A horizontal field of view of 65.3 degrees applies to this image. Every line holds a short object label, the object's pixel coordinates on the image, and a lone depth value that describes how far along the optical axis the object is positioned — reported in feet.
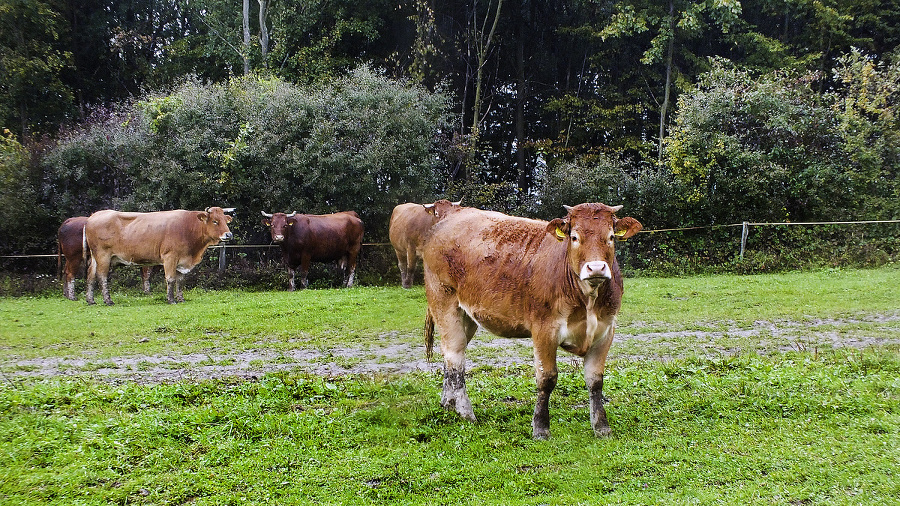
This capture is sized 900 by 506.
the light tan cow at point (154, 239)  55.57
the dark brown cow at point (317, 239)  65.87
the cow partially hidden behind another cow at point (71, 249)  55.31
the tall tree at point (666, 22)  83.82
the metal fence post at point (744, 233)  66.95
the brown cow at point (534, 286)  18.56
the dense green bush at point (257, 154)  66.28
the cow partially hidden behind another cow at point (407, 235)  53.62
